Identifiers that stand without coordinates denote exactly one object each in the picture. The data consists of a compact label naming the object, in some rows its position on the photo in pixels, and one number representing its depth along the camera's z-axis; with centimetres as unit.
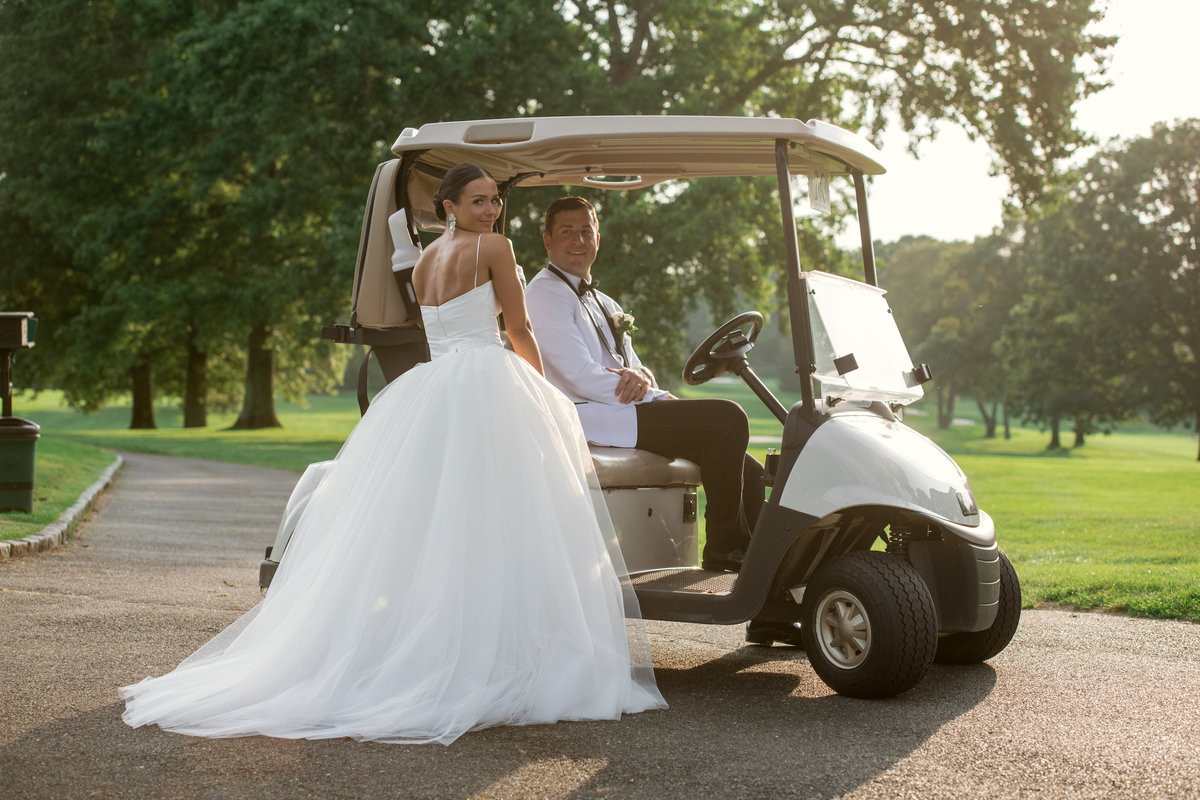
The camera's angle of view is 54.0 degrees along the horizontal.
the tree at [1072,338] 3856
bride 397
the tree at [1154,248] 3800
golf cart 441
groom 507
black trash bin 973
